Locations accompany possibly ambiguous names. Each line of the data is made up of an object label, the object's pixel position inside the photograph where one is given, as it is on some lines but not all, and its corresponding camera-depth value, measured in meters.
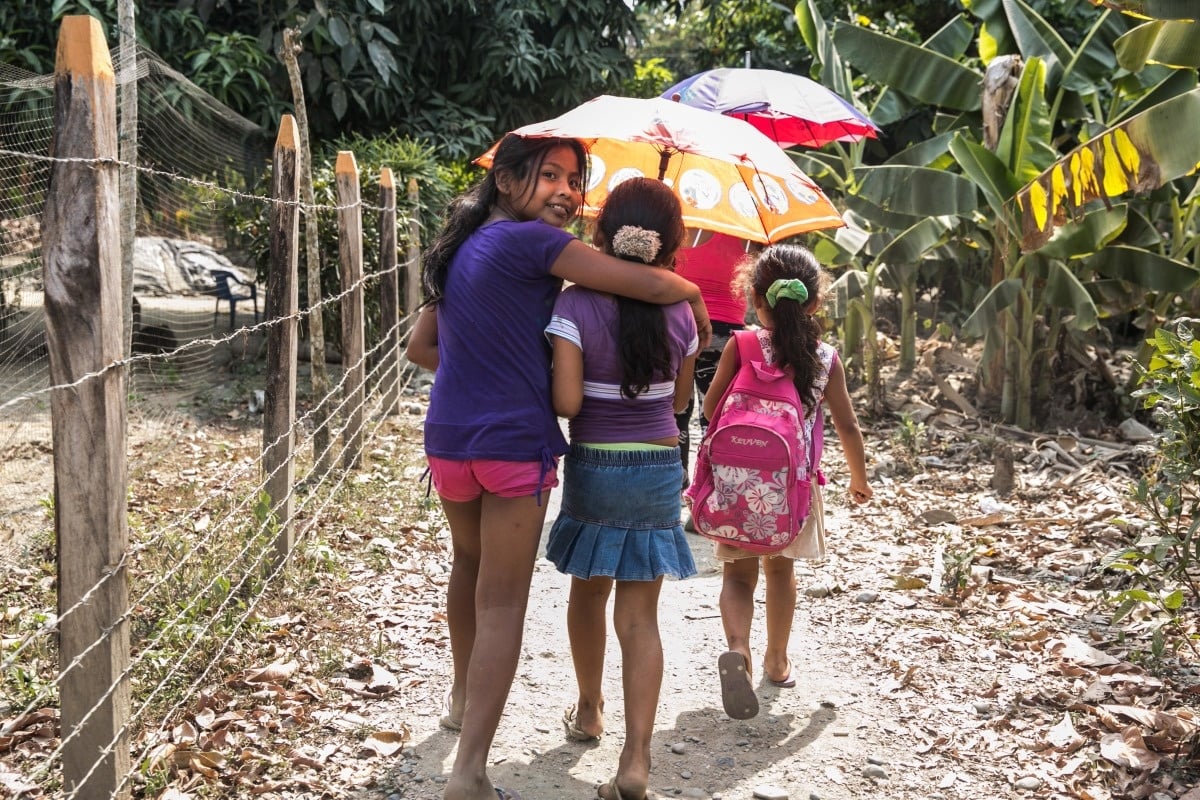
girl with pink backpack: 3.88
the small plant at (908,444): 8.02
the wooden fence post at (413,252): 9.95
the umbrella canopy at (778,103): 7.09
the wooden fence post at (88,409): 2.90
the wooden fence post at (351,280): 6.94
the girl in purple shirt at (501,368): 3.19
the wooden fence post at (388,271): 8.34
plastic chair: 10.53
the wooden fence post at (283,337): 5.16
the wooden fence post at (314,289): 6.69
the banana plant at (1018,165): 7.83
